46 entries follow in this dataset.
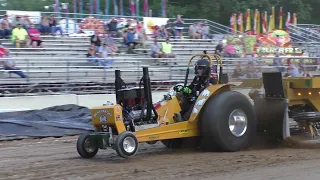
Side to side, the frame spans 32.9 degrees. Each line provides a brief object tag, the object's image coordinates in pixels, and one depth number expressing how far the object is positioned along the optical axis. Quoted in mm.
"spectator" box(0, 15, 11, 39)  18781
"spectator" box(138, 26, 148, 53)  21844
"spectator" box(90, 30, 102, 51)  19125
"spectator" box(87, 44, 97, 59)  18469
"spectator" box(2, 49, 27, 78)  15648
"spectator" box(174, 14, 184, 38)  24625
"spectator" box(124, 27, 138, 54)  21125
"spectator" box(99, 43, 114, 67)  18109
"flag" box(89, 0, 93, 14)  32156
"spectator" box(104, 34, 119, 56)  20234
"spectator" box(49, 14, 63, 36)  20884
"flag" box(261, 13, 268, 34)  32428
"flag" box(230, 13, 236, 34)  30578
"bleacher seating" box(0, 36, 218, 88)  16547
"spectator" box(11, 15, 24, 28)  19362
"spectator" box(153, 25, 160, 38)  23184
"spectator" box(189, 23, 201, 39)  24794
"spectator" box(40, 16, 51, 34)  20516
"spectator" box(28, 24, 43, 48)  18844
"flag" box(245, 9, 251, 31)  31467
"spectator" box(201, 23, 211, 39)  25394
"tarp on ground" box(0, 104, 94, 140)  11930
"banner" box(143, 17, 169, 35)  24344
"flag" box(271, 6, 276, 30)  32988
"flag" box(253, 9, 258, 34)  31831
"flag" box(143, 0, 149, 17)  31578
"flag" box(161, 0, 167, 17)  31828
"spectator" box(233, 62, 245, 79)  18355
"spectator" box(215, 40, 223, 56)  22506
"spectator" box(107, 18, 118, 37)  22156
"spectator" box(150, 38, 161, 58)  20466
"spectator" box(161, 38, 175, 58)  20578
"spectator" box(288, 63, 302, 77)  19261
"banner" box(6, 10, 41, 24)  21312
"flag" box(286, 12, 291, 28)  32619
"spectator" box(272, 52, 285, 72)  21469
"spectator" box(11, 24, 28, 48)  18422
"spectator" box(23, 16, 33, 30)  19355
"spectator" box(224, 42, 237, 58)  22562
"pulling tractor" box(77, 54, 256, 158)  7902
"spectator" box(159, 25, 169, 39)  23469
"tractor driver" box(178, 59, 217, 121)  8794
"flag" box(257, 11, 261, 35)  32025
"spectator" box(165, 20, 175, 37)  24427
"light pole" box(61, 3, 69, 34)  30553
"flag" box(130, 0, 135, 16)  30952
